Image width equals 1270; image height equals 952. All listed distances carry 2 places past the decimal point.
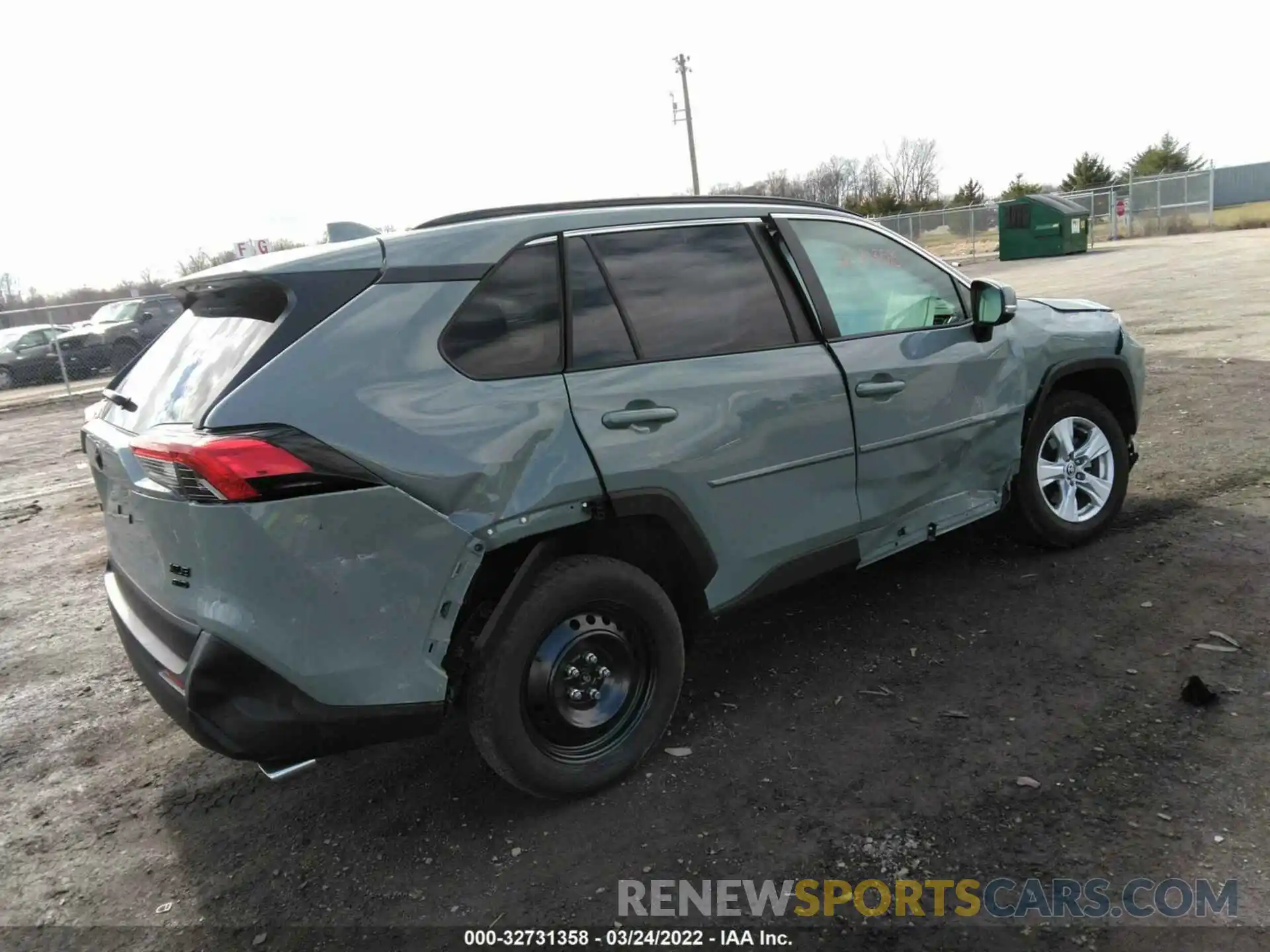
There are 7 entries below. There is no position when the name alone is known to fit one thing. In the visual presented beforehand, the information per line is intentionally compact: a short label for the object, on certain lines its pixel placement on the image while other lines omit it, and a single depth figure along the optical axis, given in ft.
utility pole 153.79
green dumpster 92.38
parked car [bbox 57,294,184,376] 65.31
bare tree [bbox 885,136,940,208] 219.00
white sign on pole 67.77
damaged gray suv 7.99
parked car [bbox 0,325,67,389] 67.21
